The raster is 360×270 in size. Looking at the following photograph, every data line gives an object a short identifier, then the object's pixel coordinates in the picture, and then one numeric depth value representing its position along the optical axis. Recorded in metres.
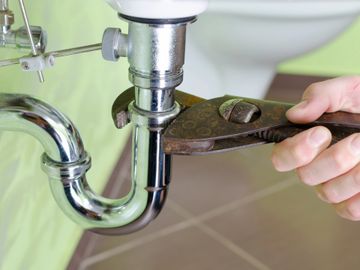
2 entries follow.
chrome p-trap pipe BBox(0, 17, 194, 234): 0.43
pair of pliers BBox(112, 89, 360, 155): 0.43
